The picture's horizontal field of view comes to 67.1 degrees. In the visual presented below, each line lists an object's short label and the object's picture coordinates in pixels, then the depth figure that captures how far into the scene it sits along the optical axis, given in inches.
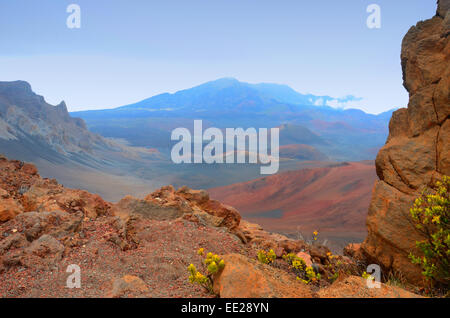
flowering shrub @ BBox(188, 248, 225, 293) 144.4
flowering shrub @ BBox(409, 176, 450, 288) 186.6
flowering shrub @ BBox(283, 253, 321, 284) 218.5
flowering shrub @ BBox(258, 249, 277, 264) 221.3
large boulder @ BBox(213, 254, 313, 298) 133.9
